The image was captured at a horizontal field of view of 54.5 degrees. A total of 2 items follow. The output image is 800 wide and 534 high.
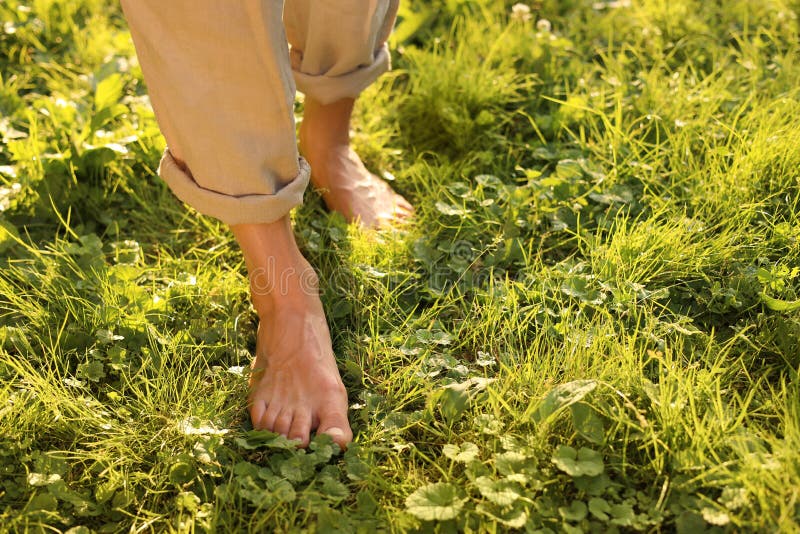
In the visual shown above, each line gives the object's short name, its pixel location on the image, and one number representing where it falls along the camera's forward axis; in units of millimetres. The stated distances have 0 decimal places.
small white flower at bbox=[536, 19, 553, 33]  2758
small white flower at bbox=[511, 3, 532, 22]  2828
